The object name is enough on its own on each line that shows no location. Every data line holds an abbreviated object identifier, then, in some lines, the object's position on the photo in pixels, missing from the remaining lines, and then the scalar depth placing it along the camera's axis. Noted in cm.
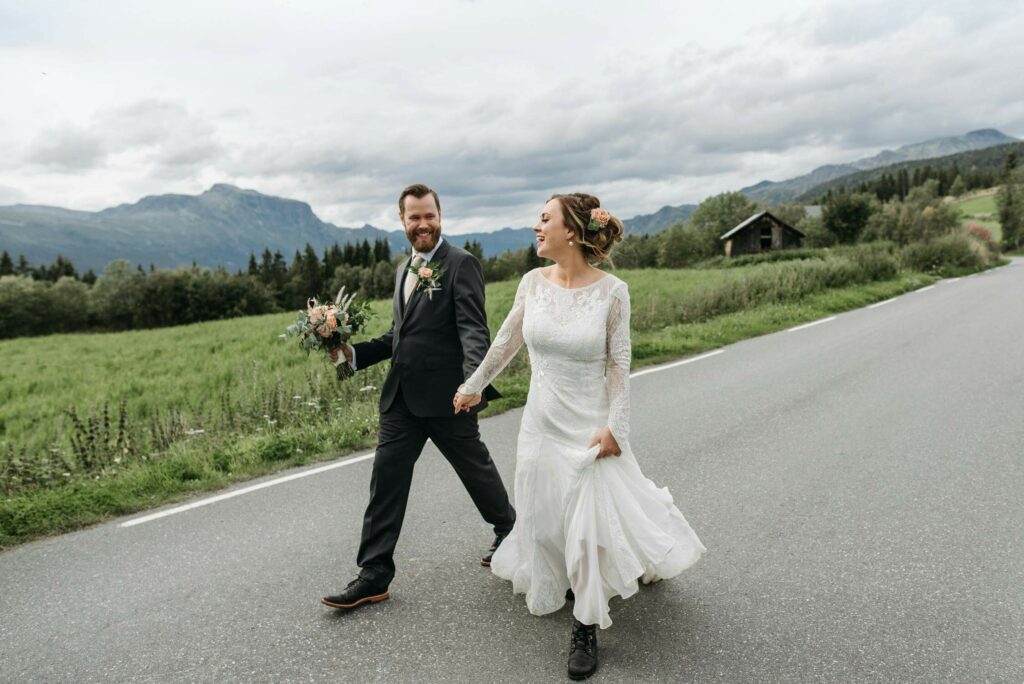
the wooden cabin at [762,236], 8188
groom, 400
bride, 342
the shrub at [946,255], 3075
